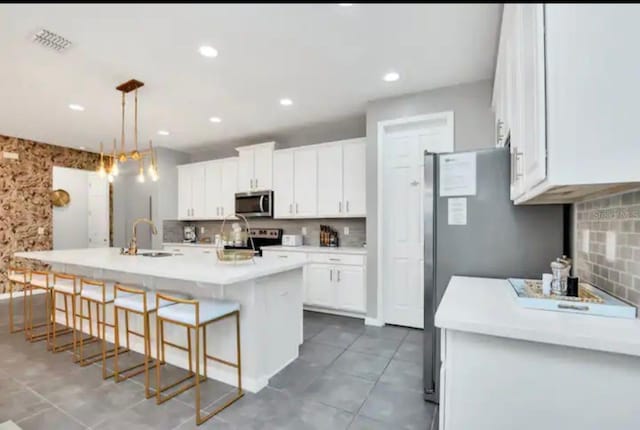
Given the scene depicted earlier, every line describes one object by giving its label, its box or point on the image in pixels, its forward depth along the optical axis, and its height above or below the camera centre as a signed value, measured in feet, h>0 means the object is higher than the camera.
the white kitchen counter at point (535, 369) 3.71 -1.95
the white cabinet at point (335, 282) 12.81 -2.84
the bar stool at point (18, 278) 10.95 -2.23
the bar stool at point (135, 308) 7.49 -2.27
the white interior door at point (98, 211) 20.84 +0.15
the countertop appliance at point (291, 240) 15.64 -1.31
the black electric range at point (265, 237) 16.83 -1.25
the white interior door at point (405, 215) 11.71 -0.08
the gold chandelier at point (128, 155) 10.48 +1.97
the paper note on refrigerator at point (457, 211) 6.87 +0.04
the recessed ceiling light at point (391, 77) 10.08 +4.29
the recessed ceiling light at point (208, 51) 8.48 +4.30
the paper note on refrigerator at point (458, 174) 6.82 +0.82
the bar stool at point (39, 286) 10.41 -2.33
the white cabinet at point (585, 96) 3.50 +1.30
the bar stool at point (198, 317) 6.66 -2.22
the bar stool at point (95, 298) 8.74 -2.33
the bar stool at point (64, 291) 9.46 -2.31
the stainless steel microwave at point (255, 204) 16.10 +0.47
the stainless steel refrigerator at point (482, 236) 6.40 -0.49
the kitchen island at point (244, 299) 7.50 -2.18
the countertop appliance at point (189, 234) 20.33 -1.31
